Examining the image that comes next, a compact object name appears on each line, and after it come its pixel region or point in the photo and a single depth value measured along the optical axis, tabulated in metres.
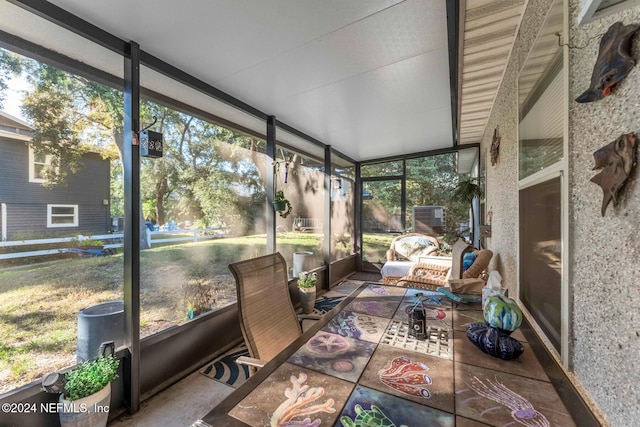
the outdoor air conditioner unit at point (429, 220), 4.98
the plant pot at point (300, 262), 3.94
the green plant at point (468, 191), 3.58
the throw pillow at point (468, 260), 3.13
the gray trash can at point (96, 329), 1.72
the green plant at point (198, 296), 2.42
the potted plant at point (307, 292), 3.49
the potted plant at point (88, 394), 1.45
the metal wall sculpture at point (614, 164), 0.59
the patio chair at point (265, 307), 1.64
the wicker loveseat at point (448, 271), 2.58
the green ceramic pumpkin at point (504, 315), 1.07
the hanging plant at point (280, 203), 3.23
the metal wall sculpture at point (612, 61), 0.60
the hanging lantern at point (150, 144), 1.82
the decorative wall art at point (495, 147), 2.52
